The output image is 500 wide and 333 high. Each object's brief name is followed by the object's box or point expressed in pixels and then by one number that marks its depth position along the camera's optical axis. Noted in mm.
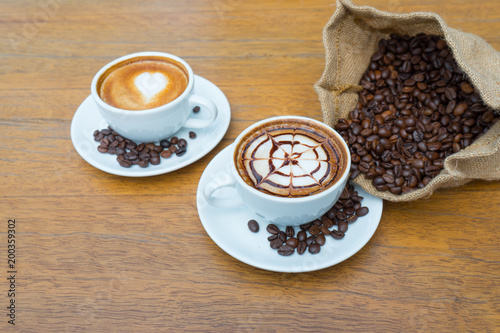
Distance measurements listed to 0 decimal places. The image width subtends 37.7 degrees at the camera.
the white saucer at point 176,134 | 627
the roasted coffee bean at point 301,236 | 564
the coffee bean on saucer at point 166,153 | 642
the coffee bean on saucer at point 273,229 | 570
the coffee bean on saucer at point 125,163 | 629
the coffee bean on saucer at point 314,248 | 552
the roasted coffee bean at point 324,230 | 565
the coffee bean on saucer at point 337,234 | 561
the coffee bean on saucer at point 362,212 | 574
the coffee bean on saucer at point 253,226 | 571
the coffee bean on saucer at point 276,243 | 559
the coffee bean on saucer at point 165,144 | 657
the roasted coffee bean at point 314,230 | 566
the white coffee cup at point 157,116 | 620
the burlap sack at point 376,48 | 572
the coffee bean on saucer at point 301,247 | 555
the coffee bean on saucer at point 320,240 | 557
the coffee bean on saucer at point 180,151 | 646
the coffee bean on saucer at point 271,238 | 565
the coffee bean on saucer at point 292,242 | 558
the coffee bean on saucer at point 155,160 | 635
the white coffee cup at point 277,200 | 537
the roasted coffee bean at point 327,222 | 574
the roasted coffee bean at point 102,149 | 645
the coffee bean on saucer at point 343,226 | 567
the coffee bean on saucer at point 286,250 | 553
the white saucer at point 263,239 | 544
